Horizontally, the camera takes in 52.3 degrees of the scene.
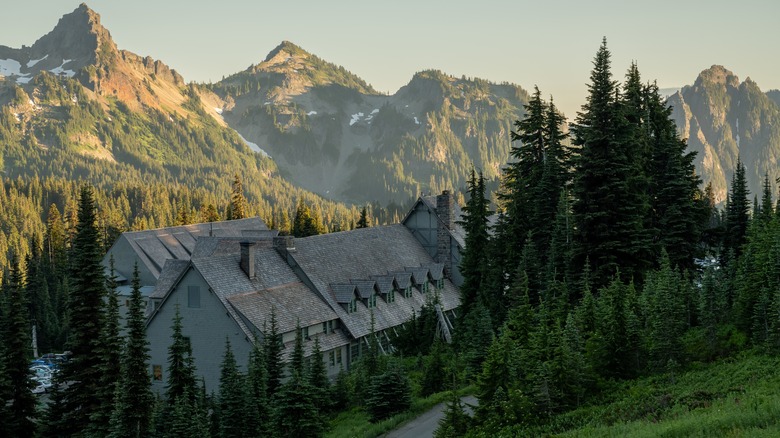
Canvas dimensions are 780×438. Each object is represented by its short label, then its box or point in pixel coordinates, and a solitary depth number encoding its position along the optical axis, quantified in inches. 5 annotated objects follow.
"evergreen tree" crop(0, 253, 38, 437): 1739.7
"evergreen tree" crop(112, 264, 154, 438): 1465.3
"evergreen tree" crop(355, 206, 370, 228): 4425.2
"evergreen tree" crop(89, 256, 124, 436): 1585.9
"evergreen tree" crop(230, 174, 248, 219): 5310.0
